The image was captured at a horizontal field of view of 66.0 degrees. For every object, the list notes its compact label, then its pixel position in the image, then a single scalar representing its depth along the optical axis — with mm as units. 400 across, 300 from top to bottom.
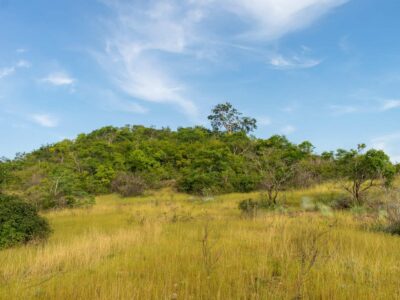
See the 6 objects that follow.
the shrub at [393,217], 8086
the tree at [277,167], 17091
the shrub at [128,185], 29234
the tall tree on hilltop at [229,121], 61469
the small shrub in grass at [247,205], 13609
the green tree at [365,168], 15438
